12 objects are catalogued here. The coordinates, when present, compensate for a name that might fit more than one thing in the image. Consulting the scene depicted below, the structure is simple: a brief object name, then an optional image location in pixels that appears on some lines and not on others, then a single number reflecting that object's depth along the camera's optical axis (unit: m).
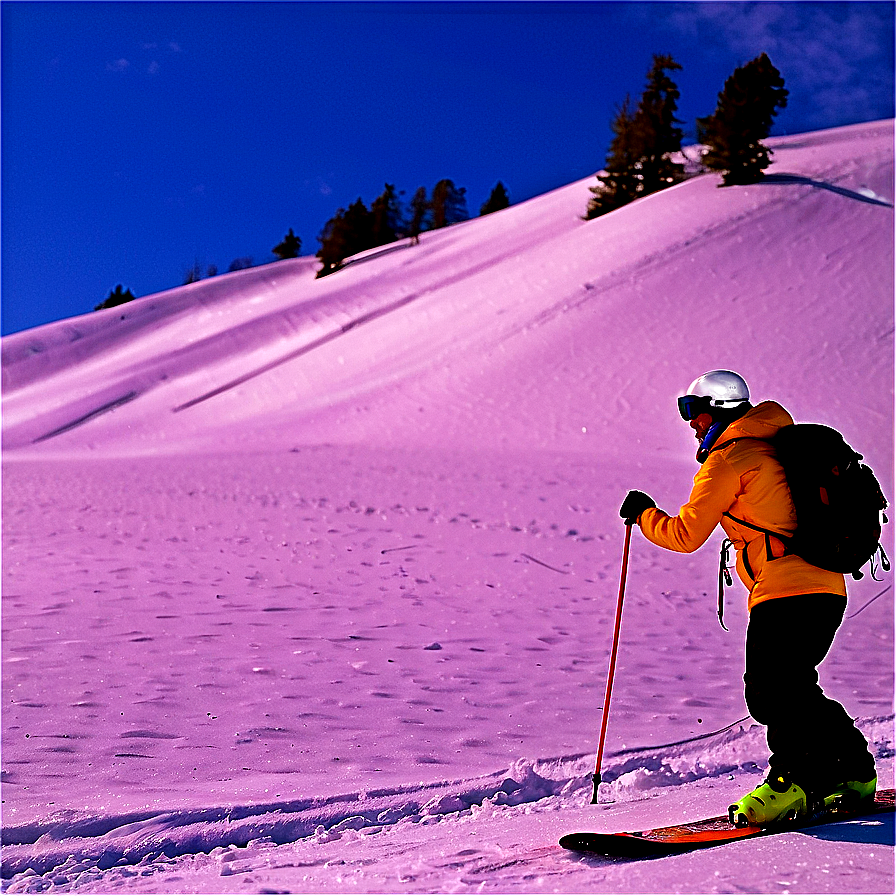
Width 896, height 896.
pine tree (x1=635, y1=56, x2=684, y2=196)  40.78
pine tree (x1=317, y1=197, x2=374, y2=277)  50.35
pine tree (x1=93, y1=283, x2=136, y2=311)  62.97
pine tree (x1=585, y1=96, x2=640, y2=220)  40.16
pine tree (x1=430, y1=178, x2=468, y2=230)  62.84
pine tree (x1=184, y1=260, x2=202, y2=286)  76.64
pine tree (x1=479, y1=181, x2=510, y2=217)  68.12
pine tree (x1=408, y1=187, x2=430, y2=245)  58.00
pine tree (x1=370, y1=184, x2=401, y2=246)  60.03
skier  3.70
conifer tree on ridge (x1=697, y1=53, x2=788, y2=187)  34.78
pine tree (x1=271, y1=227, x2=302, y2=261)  68.06
